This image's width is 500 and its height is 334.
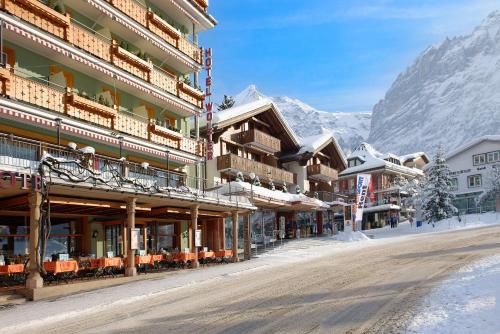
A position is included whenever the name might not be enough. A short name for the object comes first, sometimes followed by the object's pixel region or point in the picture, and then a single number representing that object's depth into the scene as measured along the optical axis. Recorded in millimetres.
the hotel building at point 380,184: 68125
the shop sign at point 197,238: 24781
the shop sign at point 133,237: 20234
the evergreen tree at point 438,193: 53438
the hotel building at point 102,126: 18234
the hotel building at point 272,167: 37219
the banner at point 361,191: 42031
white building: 64625
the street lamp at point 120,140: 22355
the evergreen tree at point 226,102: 74875
